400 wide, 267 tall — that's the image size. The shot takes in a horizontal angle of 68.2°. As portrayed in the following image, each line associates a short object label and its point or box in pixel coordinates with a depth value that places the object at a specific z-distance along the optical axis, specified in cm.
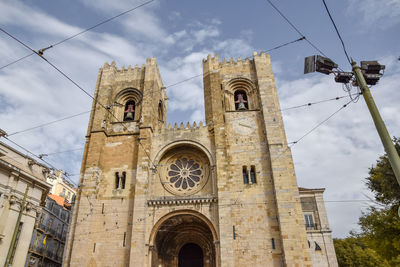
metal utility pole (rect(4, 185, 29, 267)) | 1093
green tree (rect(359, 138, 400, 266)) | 1136
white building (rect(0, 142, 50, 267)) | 1227
